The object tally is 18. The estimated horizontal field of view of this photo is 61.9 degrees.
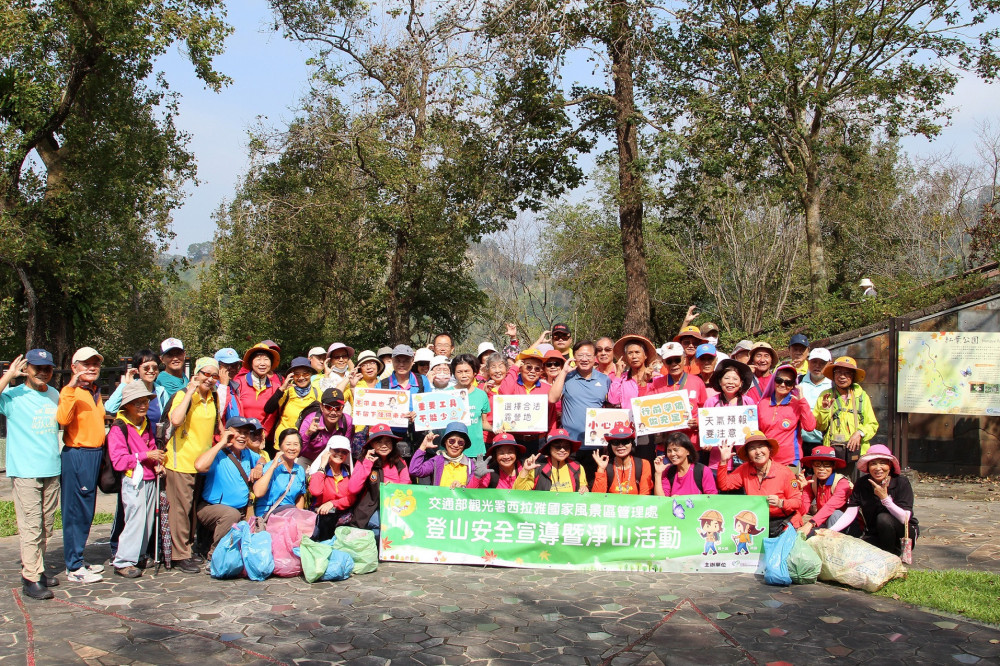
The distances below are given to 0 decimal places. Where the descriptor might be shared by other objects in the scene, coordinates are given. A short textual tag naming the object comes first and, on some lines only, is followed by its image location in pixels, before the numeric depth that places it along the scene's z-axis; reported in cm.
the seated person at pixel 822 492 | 729
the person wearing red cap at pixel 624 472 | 752
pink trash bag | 704
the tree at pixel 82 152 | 1655
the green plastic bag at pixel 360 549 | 716
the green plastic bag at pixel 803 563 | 668
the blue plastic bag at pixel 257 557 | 692
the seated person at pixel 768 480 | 731
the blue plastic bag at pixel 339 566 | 693
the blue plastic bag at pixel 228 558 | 696
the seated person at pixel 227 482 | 742
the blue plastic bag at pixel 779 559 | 671
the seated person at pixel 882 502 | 716
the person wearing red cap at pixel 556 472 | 754
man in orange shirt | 693
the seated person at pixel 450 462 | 775
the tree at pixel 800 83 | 1465
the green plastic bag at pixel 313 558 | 686
